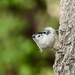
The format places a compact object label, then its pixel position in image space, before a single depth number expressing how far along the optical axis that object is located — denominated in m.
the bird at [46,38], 5.37
